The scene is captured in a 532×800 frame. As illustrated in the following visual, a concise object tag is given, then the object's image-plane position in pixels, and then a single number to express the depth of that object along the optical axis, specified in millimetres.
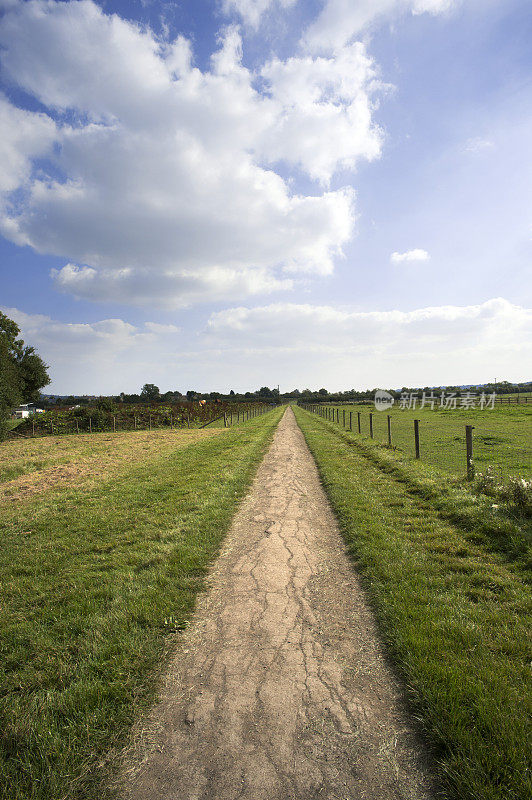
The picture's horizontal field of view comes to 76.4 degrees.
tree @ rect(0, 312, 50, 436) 41188
